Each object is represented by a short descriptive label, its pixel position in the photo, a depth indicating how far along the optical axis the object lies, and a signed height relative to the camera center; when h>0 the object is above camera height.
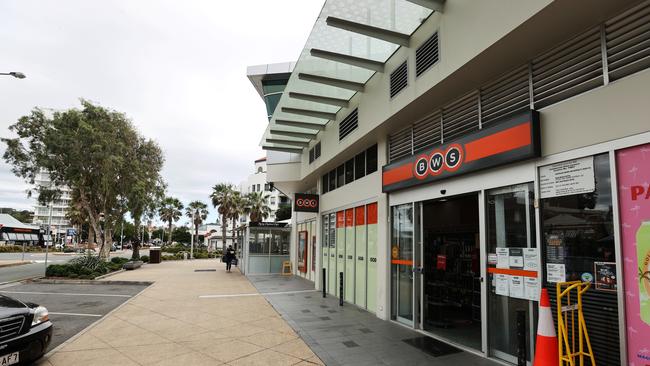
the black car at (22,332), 4.85 -1.53
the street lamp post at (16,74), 11.11 +4.30
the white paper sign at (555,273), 4.46 -0.62
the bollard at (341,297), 9.99 -2.02
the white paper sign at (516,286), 4.99 -0.87
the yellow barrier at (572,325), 3.79 -1.09
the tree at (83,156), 18.62 +3.30
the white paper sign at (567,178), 4.29 +0.51
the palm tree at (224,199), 45.12 +2.65
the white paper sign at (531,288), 4.75 -0.85
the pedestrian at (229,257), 21.84 -2.10
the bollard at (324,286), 11.37 -2.00
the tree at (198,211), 52.83 +1.40
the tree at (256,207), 45.69 +1.66
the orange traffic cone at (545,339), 3.72 -1.17
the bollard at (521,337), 4.19 -1.29
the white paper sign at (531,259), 4.80 -0.49
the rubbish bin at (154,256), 29.00 -2.70
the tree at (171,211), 56.65 +1.53
